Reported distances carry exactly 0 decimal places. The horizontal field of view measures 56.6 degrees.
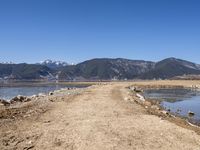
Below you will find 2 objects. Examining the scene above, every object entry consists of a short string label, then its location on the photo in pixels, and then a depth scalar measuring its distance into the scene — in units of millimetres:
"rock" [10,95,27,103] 19541
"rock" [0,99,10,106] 16837
